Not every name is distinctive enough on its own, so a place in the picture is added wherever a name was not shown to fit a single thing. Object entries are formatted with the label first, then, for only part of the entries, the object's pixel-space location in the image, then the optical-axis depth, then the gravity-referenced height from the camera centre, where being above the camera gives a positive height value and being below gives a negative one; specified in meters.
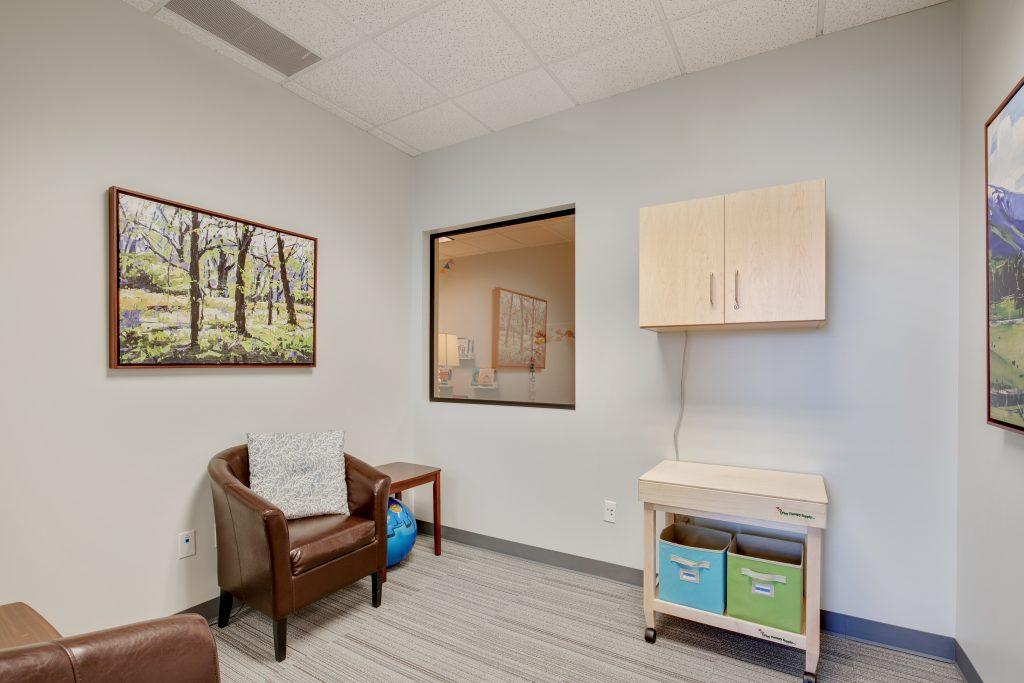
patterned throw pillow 2.47 -0.68
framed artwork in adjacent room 3.37 +0.07
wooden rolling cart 1.96 -0.70
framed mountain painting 1.48 +0.25
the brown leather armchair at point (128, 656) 0.86 -0.60
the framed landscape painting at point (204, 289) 2.19 +0.25
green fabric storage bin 2.02 -1.04
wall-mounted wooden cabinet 2.09 +0.35
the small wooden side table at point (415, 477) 3.03 -0.87
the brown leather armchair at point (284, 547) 2.08 -0.93
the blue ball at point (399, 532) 2.95 -1.16
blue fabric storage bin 2.17 -1.04
